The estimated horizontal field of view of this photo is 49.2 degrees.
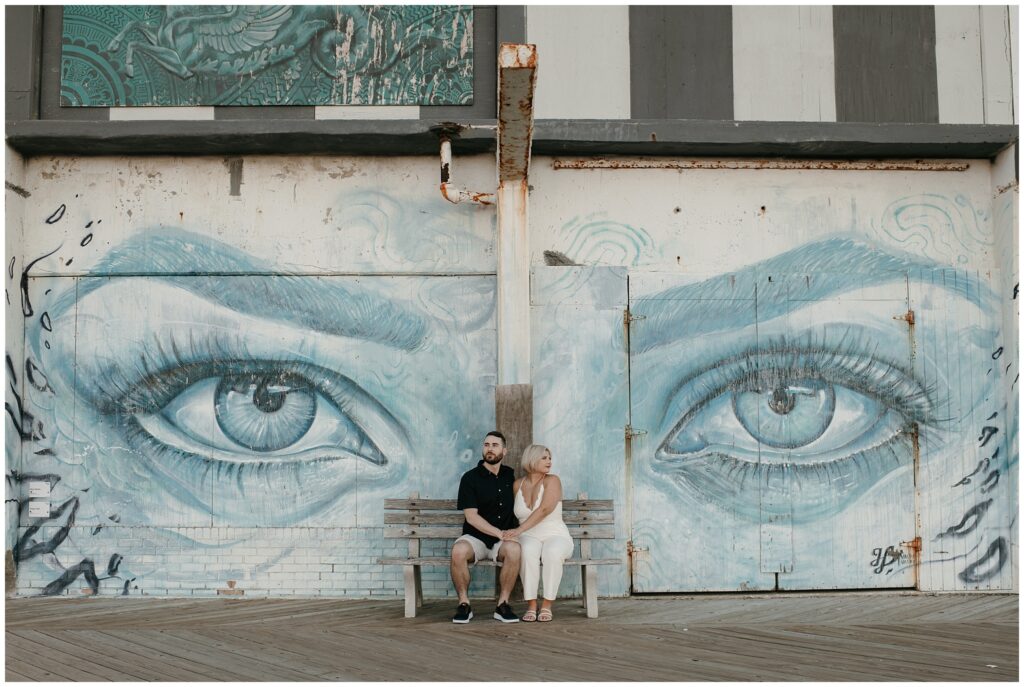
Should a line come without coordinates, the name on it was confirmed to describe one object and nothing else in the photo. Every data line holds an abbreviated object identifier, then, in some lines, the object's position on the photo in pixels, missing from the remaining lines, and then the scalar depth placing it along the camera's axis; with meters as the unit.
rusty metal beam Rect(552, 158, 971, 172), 8.55
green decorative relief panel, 8.50
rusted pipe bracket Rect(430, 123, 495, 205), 8.22
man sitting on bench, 7.31
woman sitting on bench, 7.27
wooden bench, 7.75
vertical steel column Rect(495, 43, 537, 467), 8.08
